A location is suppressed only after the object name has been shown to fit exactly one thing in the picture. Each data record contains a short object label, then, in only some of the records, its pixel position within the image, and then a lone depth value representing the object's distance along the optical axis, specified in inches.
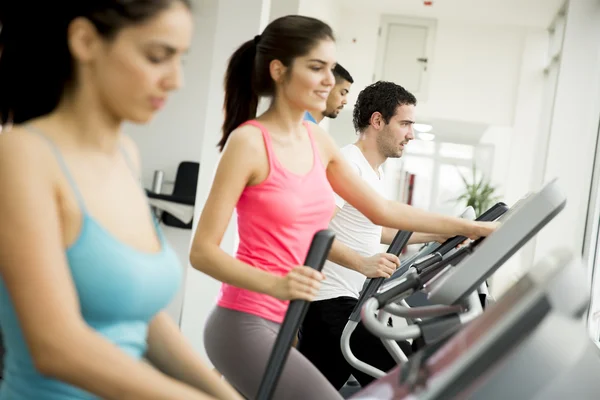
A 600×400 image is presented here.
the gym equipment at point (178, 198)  249.8
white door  365.1
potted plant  374.3
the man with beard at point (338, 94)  130.3
